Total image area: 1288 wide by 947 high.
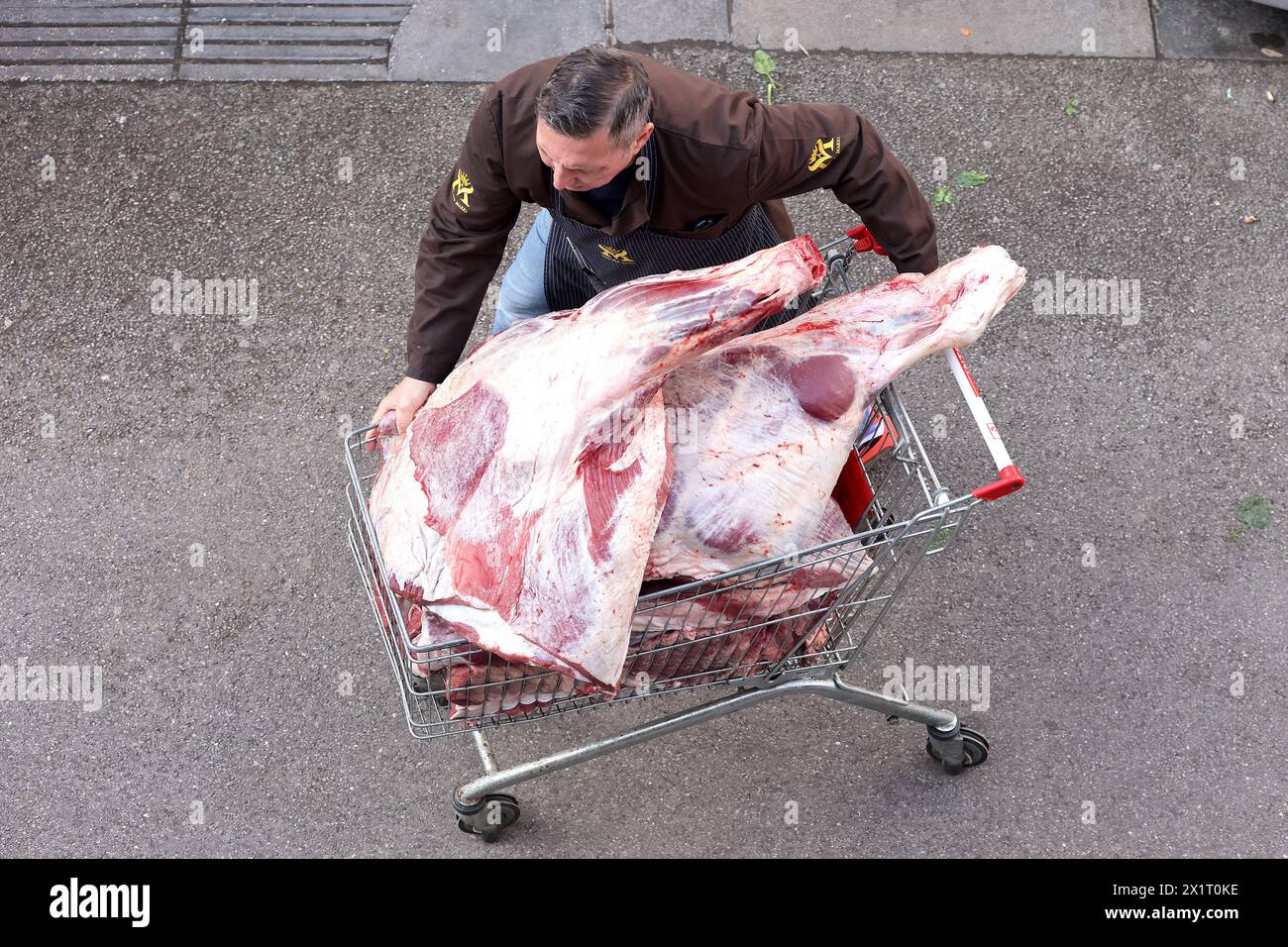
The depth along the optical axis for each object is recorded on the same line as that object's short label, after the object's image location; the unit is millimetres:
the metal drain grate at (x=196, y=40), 4281
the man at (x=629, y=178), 2332
